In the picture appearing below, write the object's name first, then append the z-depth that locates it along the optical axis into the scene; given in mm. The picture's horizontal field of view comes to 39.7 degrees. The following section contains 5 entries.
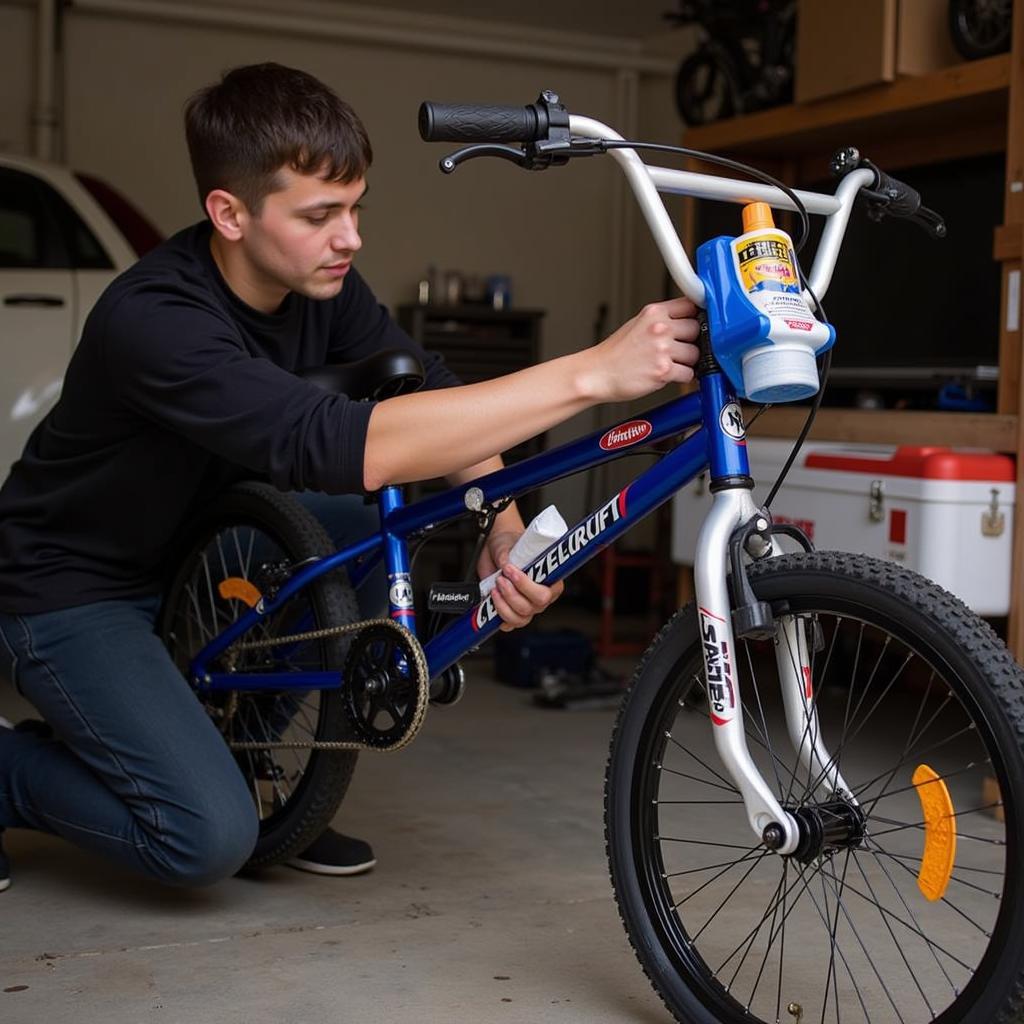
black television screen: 3535
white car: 3816
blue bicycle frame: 1538
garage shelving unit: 2846
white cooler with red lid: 2836
